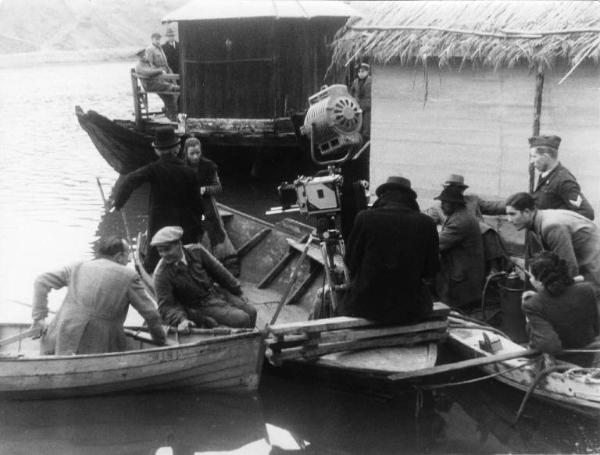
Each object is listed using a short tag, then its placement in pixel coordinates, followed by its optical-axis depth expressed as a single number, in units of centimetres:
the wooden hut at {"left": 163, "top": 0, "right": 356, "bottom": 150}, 1568
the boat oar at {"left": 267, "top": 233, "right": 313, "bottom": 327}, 738
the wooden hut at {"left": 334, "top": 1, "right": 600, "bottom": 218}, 860
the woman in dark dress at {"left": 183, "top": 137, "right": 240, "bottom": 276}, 976
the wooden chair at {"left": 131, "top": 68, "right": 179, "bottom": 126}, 1731
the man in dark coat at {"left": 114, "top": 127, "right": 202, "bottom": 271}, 848
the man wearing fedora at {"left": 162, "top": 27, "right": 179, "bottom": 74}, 1912
